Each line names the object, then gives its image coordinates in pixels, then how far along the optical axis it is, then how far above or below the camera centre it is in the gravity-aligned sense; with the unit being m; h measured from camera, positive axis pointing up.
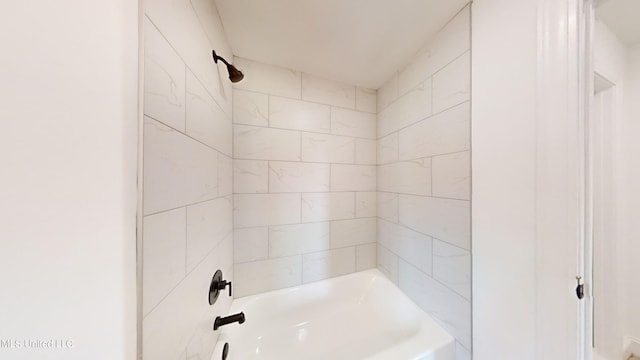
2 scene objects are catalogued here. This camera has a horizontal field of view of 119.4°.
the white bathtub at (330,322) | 1.22 -1.06
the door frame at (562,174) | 0.60 +0.02
